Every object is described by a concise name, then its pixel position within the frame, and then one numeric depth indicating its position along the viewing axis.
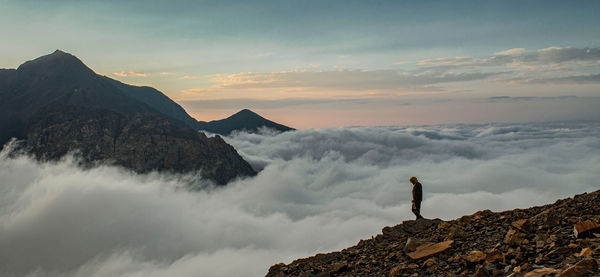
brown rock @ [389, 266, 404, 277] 14.25
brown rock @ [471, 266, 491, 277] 10.50
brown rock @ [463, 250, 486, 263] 11.98
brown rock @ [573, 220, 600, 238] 10.87
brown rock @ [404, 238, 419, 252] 16.21
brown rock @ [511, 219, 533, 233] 13.60
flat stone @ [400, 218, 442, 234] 19.56
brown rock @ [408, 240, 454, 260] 14.84
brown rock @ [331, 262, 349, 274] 17.37
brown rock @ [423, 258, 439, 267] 13.82
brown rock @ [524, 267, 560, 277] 8.13
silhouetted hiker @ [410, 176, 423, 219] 22.16
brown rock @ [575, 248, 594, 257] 8.97
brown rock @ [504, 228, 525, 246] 12.44
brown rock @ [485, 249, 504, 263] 11.41
